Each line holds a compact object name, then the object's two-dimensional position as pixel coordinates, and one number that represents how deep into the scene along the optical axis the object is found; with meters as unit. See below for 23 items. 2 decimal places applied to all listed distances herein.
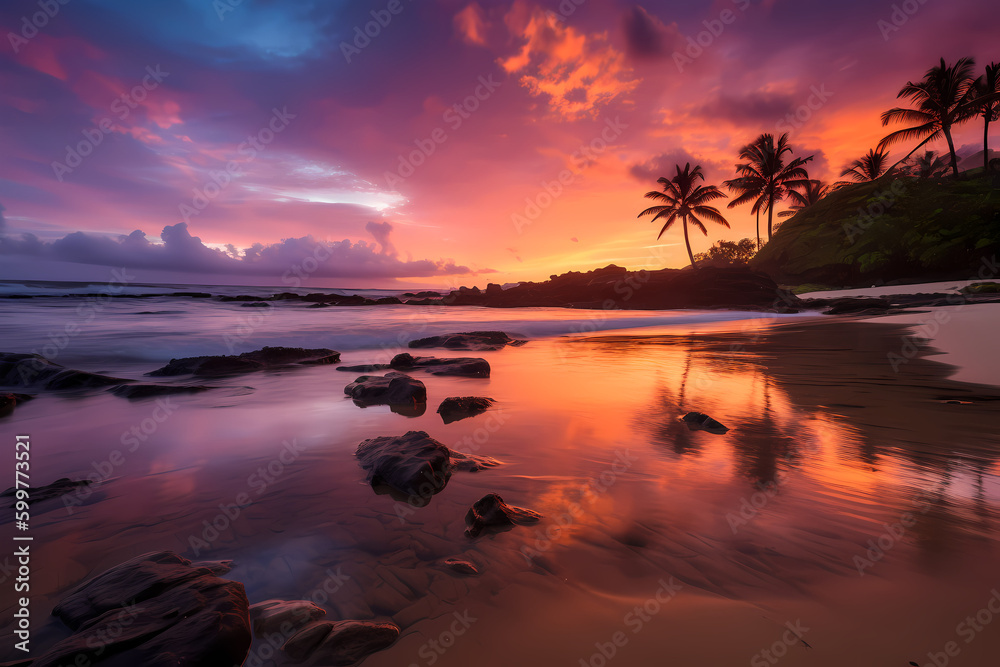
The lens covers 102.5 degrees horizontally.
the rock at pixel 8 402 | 4.36
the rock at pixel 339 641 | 1.28
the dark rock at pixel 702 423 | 3.48
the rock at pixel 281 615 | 1.38
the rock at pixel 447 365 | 6.52
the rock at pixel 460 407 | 4.21
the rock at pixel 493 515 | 2.04
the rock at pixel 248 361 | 6.68
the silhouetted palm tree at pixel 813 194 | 44.67
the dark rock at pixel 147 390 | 5.06
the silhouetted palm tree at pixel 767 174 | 34.62
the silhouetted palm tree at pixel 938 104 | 27.39
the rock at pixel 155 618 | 1.21
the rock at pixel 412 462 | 2.49
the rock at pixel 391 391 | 4.63
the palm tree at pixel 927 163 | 42.02
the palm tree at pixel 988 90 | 28.30
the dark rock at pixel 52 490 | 2.45
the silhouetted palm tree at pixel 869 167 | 40.97
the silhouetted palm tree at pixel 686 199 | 32.09
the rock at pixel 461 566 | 1.71
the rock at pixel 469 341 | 10.20
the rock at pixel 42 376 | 5.46
